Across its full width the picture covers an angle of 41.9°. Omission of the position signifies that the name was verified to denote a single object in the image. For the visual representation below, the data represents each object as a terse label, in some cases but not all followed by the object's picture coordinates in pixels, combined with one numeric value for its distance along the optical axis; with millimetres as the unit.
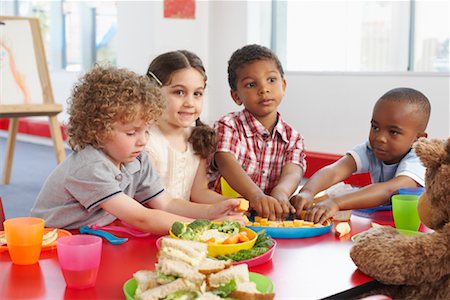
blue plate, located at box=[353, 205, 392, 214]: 1650
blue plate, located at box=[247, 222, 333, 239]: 1327
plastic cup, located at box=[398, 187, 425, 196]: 1596
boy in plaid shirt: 1905
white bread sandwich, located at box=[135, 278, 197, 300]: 827
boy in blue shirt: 1669
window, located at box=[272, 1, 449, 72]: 4133
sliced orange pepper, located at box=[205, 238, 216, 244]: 1128
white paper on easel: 4562
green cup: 1399
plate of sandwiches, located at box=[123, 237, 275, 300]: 834
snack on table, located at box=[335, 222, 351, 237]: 1356
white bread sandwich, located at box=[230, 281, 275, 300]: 843
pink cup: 983
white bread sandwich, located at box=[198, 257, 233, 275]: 880
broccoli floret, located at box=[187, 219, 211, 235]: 1179
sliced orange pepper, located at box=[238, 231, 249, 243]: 1170
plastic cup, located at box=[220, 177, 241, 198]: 1873
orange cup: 1121
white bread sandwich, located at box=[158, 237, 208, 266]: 892
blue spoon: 1271
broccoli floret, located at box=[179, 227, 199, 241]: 1140
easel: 4387
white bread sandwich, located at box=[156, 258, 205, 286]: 846
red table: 981
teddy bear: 1024
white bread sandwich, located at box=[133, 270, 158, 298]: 867
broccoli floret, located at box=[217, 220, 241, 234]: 1201
